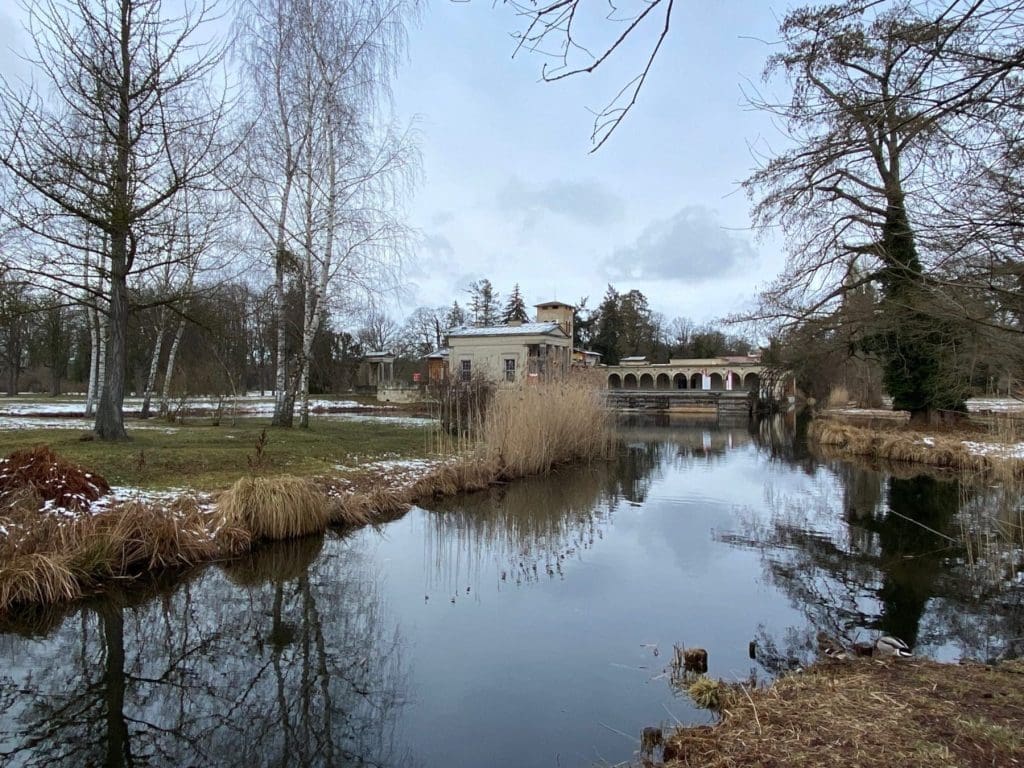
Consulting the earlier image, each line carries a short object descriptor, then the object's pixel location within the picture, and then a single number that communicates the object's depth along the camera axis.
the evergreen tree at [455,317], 63.53
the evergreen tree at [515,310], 65.38
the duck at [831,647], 4.46
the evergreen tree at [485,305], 65.44
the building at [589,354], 49.76
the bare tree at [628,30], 2.03
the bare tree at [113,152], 8.83
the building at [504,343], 39.16
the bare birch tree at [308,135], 14.35
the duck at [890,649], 4.42
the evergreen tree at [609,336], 64.12
